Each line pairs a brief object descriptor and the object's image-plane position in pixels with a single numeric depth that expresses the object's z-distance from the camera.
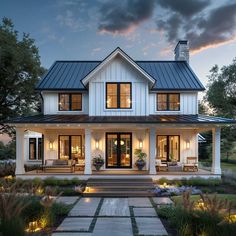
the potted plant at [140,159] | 15.15
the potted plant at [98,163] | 15.11
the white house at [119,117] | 14.11
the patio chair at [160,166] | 15.25
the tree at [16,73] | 20.02
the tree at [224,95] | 31.36
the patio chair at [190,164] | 15.11
